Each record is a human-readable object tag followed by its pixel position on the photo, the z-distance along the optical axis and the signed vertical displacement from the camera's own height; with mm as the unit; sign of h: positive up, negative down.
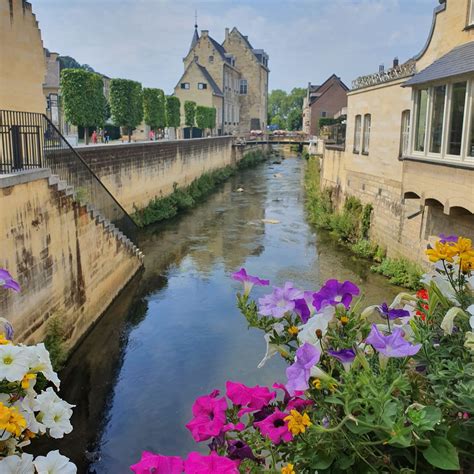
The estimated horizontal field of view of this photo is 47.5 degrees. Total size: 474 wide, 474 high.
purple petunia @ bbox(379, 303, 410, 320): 2361 -793
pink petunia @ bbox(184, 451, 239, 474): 1820 -1135
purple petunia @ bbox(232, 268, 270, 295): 2533 -704
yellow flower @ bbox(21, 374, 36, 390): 1894 -880
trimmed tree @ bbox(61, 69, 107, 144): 19641 +1168
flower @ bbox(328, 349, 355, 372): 1971 -821
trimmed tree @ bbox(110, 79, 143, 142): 24781 +1226
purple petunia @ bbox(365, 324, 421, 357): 1911 -765
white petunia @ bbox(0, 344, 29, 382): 1827 -805
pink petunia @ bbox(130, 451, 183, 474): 1871 -1164
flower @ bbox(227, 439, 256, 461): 2168 -1284
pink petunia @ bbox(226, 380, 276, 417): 2270 -1121
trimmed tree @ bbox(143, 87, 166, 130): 28812 +1102
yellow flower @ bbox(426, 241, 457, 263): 2408 -543
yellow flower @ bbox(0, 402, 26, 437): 1712 -932
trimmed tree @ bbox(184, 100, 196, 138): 41250 +1141
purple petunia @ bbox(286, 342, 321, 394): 1914 -846
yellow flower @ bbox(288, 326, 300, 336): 2293 -845
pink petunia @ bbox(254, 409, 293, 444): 2066 -1151
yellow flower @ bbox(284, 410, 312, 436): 1889 -1020
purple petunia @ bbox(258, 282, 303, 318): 2334 -753
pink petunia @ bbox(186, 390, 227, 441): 2111 -1152
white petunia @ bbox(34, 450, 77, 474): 1900 -1186
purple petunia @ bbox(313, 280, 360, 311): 2334 -709
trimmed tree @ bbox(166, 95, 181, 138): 33469 +1005
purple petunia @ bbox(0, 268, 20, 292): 2477 -699
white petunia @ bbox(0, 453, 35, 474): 1814 -1135
